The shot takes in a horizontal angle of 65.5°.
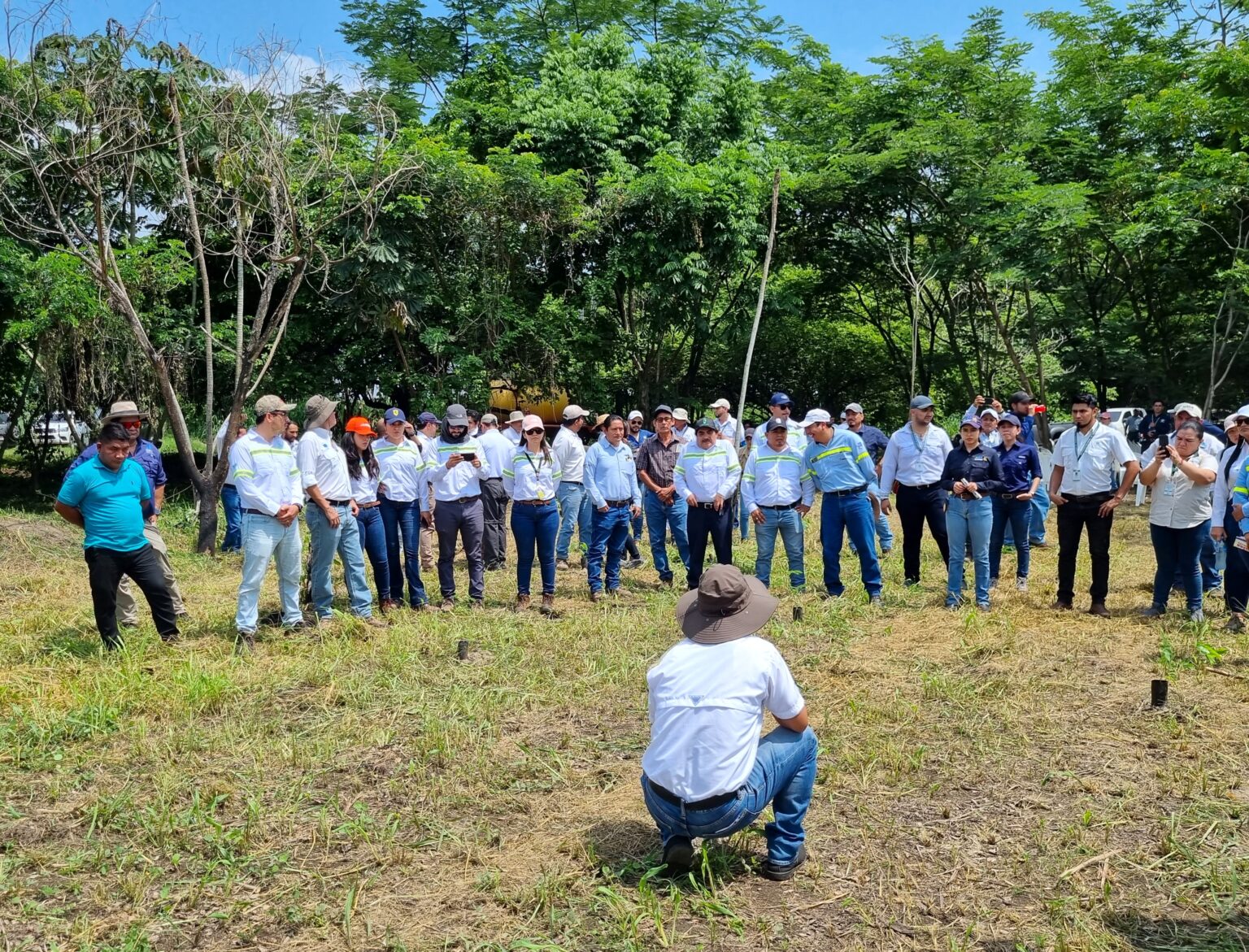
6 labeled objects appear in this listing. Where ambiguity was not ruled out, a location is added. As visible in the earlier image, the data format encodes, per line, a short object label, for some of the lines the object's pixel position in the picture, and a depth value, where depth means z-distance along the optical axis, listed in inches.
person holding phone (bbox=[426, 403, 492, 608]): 323.6
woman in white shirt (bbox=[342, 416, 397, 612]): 309.0
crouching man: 141.3
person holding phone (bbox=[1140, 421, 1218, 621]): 292.2
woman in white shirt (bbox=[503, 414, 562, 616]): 330.6
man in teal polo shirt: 262.7
